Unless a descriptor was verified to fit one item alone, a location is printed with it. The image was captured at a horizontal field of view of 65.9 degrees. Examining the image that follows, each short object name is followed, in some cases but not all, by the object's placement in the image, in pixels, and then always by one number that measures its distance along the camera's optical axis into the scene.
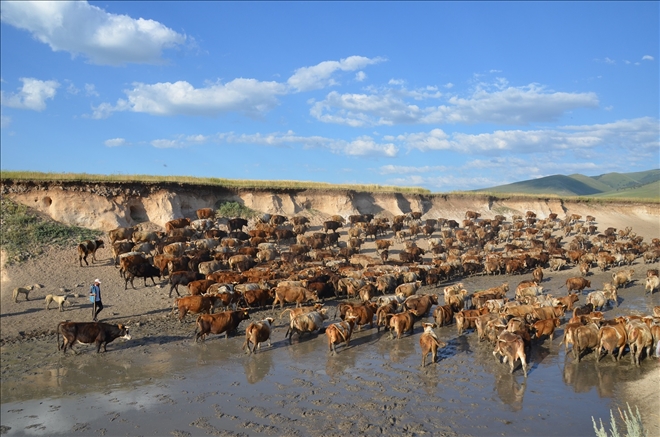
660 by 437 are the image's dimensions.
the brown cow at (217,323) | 14.55
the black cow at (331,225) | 33.66
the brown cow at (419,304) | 16.86
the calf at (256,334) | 13.48
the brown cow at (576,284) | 20.67
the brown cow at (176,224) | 29.98
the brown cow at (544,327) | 13.81
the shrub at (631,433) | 5.77
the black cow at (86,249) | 23.00
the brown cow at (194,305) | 16.70
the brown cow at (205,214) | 33.19
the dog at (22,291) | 18.59
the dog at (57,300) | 17.89
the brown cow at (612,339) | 12.20
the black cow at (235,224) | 31.45
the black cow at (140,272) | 20.83
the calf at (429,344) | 12.34
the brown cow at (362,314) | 15.54
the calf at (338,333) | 13.36
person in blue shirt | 16.84
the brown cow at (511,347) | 11.52
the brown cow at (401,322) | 14.49
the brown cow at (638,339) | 12.09
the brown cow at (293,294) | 18.56
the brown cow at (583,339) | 12.29
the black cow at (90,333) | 13.66
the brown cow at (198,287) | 18.97
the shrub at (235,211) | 35.00
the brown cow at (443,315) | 15.81
